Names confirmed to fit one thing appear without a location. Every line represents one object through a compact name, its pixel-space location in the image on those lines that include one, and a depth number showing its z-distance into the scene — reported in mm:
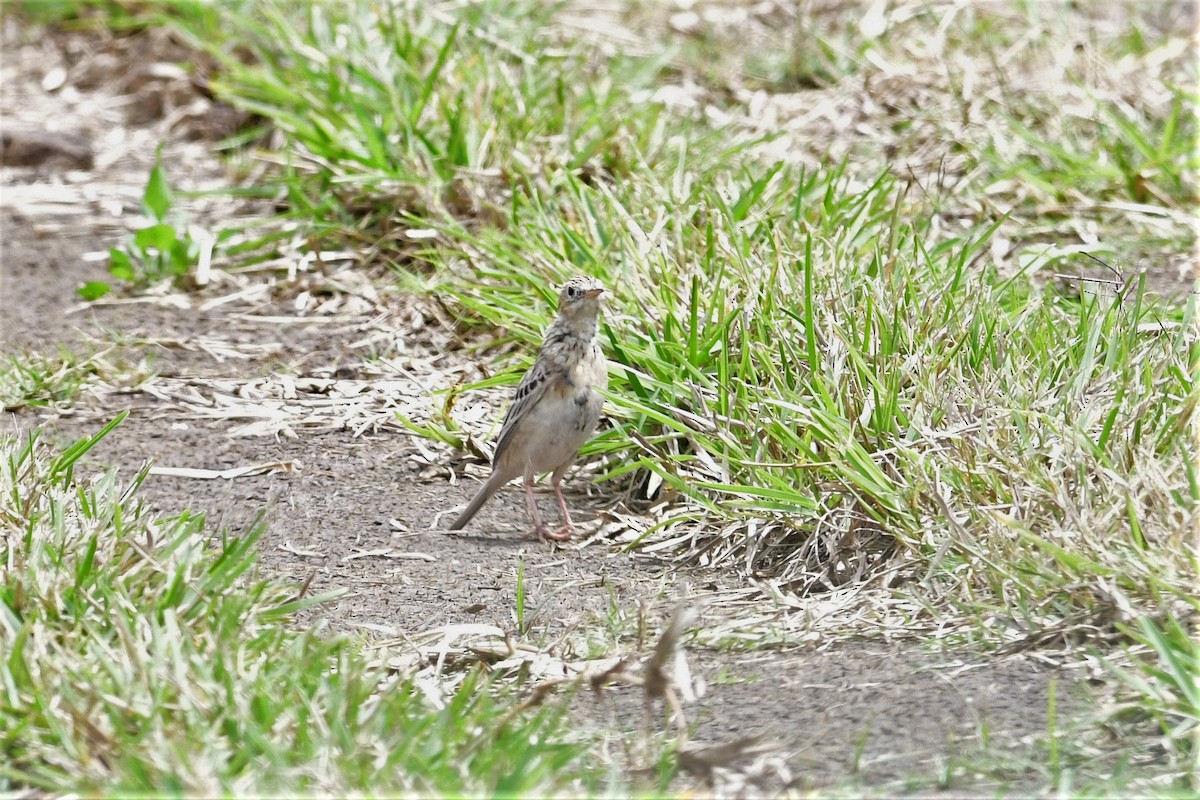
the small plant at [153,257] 14453
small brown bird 9859
